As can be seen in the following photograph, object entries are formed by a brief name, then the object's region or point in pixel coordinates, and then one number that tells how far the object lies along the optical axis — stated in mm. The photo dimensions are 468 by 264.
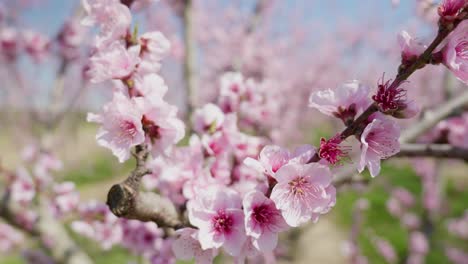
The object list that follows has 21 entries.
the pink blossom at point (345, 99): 323
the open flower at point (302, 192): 300
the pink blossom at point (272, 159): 309
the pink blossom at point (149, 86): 351
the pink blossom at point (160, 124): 334
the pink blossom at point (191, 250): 333
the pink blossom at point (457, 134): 509
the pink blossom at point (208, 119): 430
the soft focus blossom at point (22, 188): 591
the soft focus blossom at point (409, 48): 301
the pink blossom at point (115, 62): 344
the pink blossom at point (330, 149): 297
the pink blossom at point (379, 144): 304
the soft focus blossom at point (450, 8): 291
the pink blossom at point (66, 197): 663
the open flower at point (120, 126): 329
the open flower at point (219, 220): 314
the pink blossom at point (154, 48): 368
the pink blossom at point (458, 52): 292
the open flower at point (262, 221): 306
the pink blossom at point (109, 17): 353
